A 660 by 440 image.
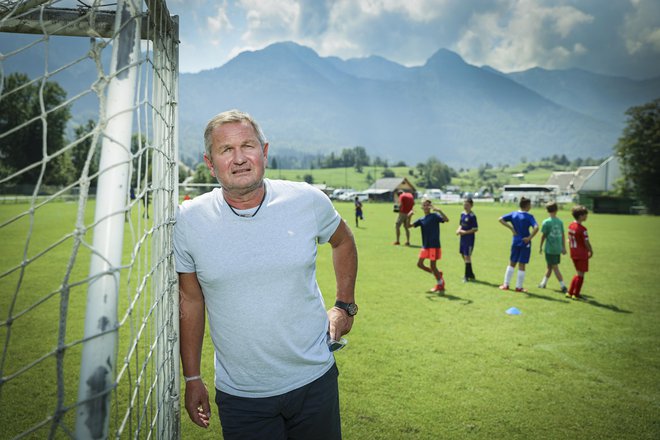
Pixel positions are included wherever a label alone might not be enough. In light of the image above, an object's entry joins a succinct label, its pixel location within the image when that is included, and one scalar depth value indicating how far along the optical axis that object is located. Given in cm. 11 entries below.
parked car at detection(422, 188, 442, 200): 8569
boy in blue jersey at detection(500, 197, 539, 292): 847
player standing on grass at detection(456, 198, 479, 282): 956
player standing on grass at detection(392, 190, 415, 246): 1470
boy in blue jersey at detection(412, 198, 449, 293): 844
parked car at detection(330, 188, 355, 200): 7189
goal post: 131
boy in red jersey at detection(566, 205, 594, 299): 802
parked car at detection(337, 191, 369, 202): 7149
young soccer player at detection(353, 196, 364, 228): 2303
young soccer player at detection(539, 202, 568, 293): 868
